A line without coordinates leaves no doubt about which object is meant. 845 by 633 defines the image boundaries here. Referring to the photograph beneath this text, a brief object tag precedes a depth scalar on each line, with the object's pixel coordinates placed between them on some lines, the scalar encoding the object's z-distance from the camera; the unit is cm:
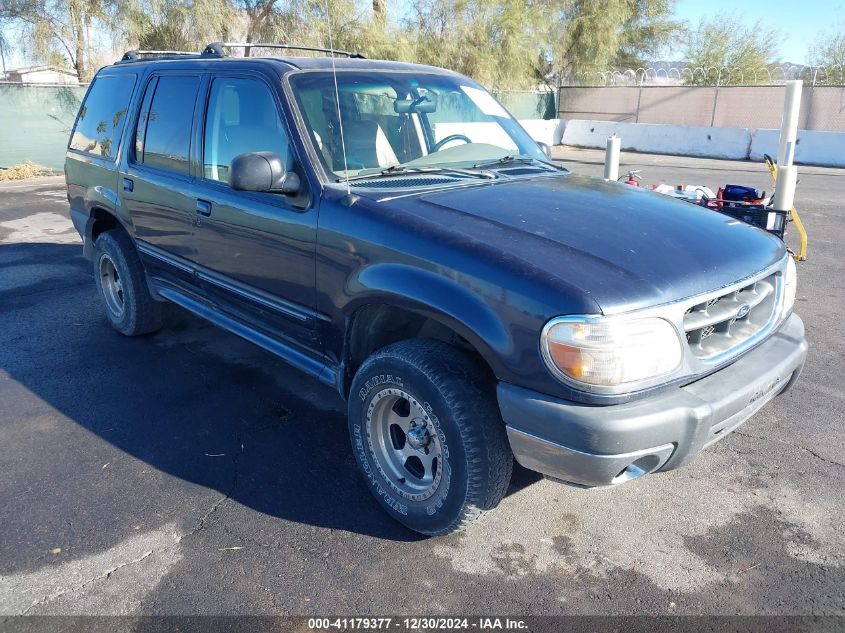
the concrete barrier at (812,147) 1911
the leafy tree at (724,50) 3597
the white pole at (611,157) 979
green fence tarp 1683
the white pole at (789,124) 782
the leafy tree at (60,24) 1894
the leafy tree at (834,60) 3356
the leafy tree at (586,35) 3152
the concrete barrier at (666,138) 2106
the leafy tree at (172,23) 1912
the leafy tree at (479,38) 2506
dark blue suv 242
